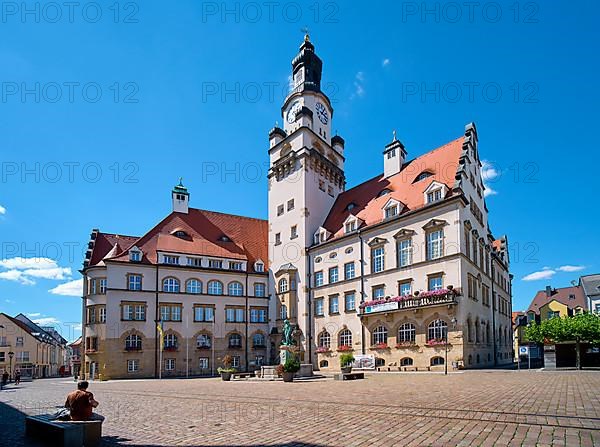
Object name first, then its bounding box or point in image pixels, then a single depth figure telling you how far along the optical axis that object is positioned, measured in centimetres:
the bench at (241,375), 3411
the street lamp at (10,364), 6472
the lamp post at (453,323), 3227
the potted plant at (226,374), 3369
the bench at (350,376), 2750
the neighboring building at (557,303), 7150
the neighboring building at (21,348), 6881
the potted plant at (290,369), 2800
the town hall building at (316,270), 3494
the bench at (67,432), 850
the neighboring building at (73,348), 13573
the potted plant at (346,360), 3148
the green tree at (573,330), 3056
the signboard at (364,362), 3738
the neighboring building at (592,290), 6606
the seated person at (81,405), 942
